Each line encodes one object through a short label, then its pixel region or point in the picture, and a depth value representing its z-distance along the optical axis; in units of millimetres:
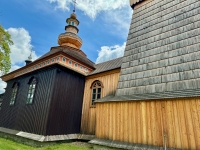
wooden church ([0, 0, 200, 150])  5070
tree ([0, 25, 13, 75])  13503
